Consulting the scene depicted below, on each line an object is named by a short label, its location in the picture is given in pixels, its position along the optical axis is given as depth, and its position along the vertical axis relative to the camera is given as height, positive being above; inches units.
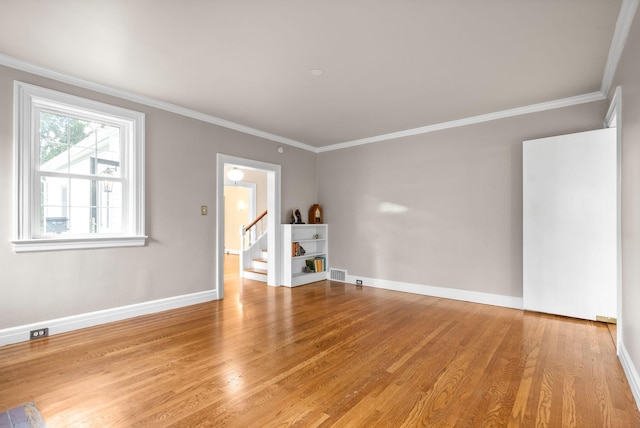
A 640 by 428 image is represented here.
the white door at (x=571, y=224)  140.6 -4.4
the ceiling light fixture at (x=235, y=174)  301.9 +38.9
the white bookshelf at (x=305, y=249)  226.4 -27.1
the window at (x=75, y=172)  123.7 +18.7
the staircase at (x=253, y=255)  257.3 -34.5
